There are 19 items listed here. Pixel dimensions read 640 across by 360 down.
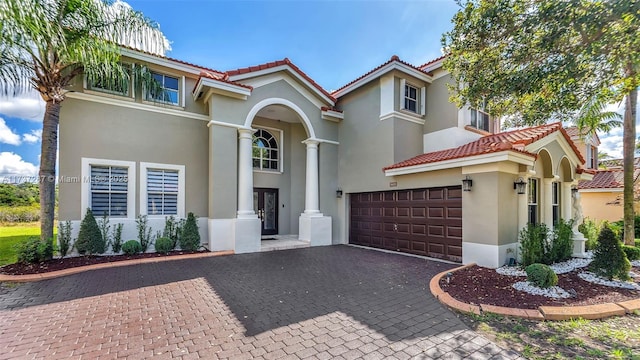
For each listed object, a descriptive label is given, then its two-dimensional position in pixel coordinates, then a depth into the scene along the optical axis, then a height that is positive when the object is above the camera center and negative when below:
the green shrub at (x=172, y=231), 10.32 -1.64
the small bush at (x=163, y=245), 9.64 -2.02
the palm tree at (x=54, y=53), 7.18 +3.77
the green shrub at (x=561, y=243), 8.50 -1.73
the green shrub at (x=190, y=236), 10.09 -1.79
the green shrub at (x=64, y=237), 8.76 -1.59
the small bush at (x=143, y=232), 9.97 -1.62
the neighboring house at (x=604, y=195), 17.41 -0.50
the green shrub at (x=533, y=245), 7.50 -1.59
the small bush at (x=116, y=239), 9.49 -1.79
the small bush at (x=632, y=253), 8.90 -2.10
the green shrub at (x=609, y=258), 6.61 -1.73
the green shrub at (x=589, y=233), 10.63 -1.76
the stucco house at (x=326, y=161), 8.73 +0.98
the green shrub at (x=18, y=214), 15.12 -1.53
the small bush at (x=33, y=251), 7.73 -1.79
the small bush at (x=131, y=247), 9.33 -2.04
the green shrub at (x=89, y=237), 8.77 -1.61
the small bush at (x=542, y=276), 5.78 -1.88
